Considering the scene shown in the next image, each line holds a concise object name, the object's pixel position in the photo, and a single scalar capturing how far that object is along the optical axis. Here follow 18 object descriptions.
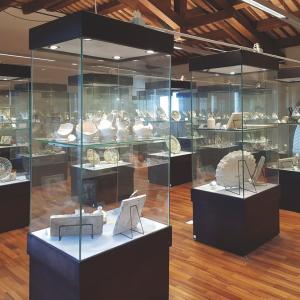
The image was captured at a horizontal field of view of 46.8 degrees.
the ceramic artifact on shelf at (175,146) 7.13
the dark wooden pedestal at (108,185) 2.99
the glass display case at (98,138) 1.99
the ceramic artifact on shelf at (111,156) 3.58
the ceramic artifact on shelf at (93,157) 3.07
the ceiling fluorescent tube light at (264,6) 3.01
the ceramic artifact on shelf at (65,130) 2.18
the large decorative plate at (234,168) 3.58
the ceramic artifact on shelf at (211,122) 4.01
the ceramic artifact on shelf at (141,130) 2.51
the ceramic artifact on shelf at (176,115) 7.84
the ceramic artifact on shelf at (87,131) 2.02
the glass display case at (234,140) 3.54
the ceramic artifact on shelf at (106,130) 2.23
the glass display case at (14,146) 4.29
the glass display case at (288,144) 5.06
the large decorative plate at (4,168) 4.32
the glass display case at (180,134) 7.03
